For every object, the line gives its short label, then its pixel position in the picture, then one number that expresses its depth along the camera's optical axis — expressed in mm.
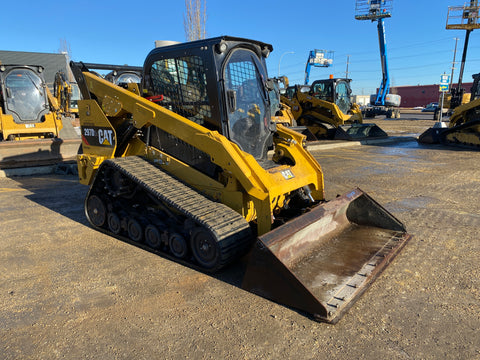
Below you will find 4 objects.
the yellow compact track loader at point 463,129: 12476
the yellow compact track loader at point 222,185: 3291
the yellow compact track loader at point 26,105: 10430
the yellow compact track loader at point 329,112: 15258
